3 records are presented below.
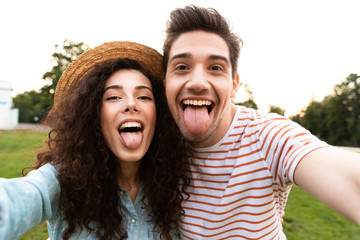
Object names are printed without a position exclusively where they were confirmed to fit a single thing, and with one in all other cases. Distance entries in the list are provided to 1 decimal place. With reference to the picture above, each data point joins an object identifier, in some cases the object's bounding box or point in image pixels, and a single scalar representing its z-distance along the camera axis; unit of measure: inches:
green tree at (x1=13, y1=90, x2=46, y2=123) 1857.8
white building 1486.2
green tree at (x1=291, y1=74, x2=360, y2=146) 1860.2
